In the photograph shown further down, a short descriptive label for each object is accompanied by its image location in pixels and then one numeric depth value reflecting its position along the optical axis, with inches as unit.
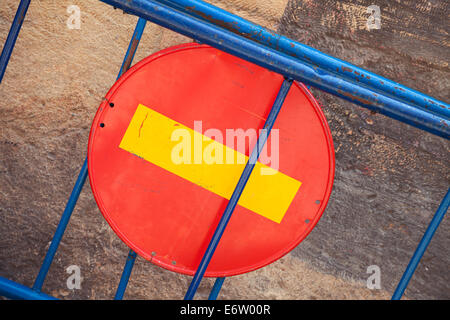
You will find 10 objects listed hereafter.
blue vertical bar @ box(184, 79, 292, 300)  124.6
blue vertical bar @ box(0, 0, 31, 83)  122.4
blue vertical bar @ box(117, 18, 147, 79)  129.4
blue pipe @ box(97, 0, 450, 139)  119.5
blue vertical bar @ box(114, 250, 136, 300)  130.8
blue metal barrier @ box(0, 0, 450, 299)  119.7
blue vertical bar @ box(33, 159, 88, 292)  129.7
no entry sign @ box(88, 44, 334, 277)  126.5
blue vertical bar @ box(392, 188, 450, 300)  125.8
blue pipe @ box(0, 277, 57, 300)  127.5
